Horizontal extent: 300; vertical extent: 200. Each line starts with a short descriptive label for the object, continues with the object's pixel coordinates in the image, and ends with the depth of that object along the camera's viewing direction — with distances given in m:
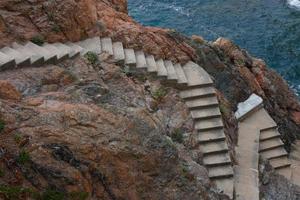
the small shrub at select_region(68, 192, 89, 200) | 12.02
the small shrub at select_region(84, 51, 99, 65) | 16.73
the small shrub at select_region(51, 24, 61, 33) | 17.62
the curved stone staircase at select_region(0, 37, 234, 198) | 16.31
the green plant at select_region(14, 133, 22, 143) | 12.04
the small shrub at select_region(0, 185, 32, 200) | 10.95
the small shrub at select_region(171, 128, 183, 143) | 16.67
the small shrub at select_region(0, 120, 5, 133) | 12.03
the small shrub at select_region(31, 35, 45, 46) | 16.97
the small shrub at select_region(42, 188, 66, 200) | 11.70
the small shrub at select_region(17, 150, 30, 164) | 11.80
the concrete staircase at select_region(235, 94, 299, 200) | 18.77
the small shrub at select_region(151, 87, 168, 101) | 17.44
